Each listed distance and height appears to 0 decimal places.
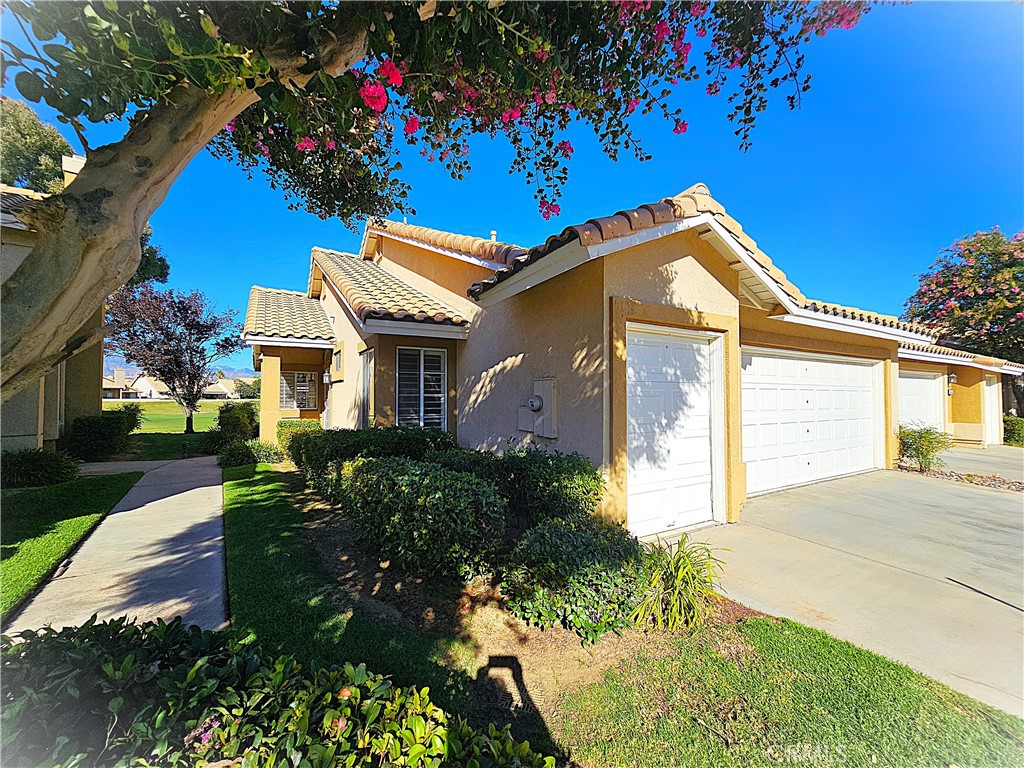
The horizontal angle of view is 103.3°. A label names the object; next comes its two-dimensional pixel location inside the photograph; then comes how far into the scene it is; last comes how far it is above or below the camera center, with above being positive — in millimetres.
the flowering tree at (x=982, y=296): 19938 +5255
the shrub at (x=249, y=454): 13258 -1958
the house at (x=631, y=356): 6160 +856
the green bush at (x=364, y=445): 7746 -1002
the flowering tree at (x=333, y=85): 1872 +2378
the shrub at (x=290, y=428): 12307 -1003
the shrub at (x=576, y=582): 4145 -1978
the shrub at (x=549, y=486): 5398 -1264
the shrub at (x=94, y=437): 13273 -1439
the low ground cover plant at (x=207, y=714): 1631 -1431
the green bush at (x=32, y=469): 8688 -1654
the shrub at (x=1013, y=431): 19469 -1662
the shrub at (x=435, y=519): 4695 -1485
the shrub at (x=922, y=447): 11695 -1487
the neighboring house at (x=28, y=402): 9141 -168
